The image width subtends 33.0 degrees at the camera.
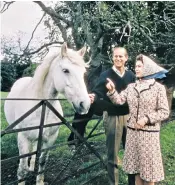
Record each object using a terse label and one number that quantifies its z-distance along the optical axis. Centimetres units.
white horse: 321
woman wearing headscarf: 286
